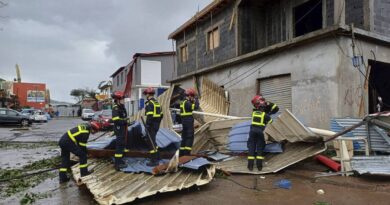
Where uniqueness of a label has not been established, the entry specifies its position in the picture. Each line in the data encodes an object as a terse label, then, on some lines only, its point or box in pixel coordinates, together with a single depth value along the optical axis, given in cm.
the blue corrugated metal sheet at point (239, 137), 798
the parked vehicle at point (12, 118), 2651
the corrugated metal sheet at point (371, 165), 605
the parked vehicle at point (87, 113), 3947
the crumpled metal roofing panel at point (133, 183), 475
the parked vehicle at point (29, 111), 3617
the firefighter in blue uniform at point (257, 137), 686
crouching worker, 632
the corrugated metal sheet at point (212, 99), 1319
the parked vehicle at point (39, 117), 3500
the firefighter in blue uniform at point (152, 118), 703
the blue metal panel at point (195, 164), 586
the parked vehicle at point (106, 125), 720
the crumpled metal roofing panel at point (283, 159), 686
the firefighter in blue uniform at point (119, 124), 668
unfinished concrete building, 902
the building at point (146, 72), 3145
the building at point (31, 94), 4991
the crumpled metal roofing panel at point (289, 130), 666
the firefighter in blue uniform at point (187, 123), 783
